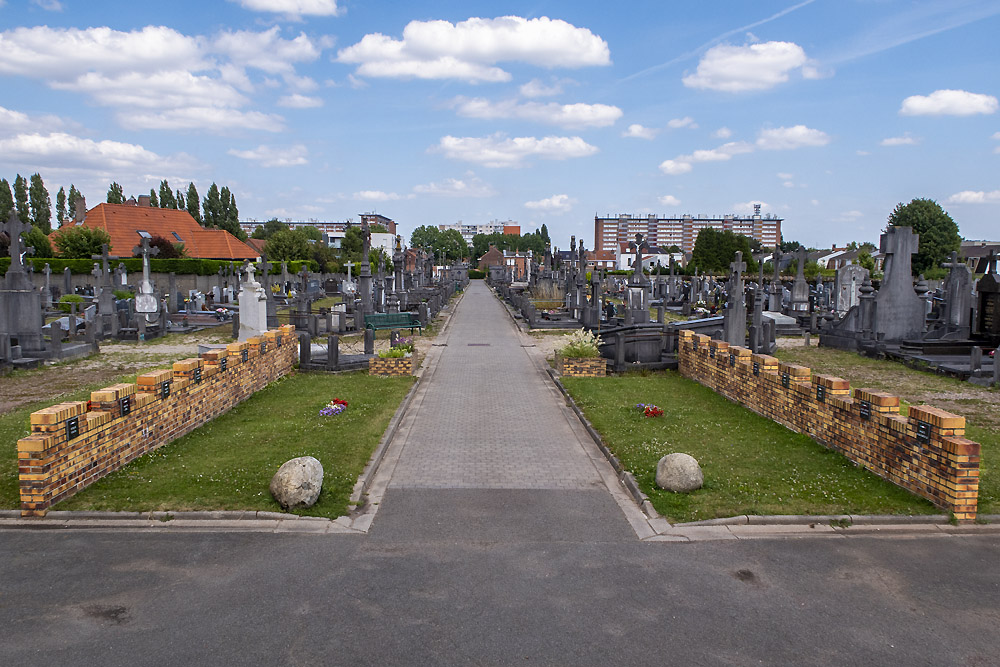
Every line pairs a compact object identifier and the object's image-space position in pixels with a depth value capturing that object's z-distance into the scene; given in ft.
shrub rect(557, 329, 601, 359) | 52.08
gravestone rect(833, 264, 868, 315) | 90.94
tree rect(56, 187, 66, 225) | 283.18
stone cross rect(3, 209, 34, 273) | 57.16
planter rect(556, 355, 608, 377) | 51.44
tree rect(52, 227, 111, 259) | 160.04
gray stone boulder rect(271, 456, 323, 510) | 22.44
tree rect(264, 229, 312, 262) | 211.61
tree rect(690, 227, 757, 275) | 271.90
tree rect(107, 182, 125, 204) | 252.93
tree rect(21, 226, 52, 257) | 162.32
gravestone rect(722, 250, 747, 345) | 57.16
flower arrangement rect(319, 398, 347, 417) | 36.47
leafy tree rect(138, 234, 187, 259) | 167.94
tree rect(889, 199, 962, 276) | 223.92
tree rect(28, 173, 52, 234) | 242.99
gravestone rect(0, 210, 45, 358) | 57.00
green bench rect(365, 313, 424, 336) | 78.35
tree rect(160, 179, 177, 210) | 256.93
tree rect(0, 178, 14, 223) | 219.43
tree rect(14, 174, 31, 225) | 238.09
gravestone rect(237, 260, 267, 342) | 58.65
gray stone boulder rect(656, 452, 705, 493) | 24.32
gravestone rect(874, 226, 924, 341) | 64.64
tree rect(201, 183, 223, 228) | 266.98
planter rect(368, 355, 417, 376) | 50.93
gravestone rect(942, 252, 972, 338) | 69.46
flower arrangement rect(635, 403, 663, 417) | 36.60
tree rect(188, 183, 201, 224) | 262.47
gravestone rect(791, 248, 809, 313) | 101.45
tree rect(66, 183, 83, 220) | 279.61
